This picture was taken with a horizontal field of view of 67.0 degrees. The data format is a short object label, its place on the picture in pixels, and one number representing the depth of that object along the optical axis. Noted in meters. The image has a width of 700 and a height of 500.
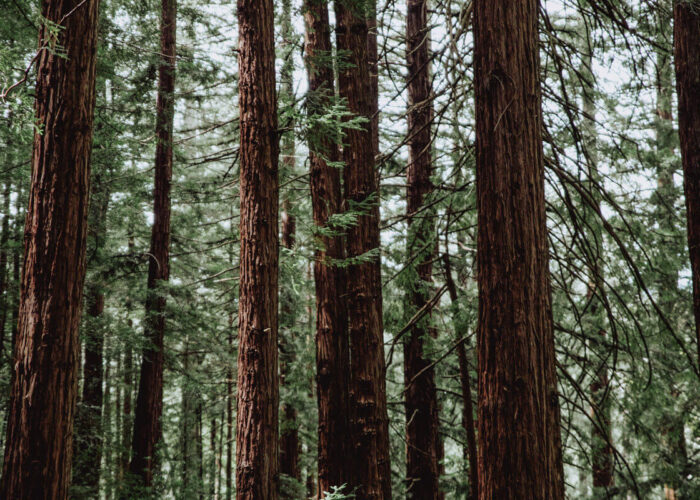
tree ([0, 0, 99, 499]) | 3.97
